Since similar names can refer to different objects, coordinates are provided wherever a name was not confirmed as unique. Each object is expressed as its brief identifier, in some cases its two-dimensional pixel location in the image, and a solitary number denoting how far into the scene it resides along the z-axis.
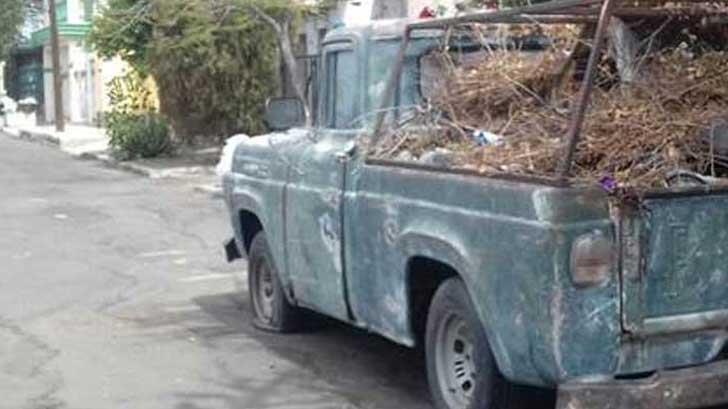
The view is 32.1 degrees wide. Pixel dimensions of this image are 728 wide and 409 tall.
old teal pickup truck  4.99
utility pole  40.53
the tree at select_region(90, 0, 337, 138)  22.80
